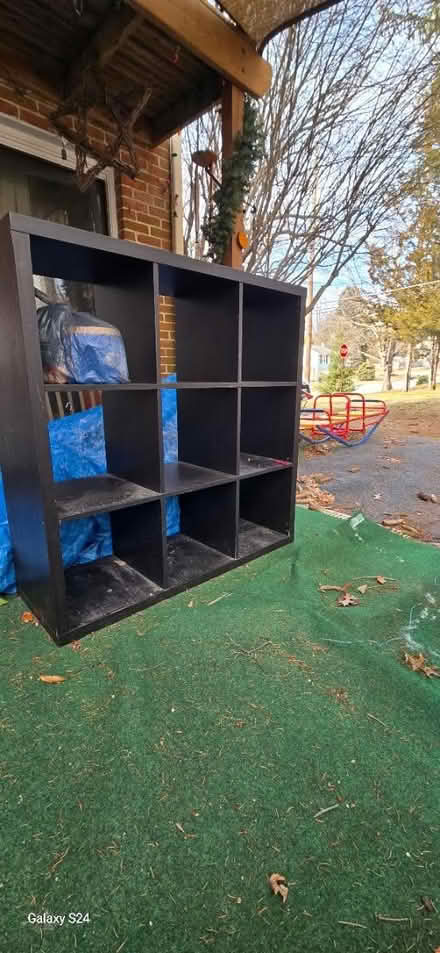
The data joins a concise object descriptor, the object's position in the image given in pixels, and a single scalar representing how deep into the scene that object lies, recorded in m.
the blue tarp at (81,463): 2.02
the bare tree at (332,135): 4.69
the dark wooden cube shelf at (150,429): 1.36
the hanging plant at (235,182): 2.66
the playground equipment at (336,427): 5.65
